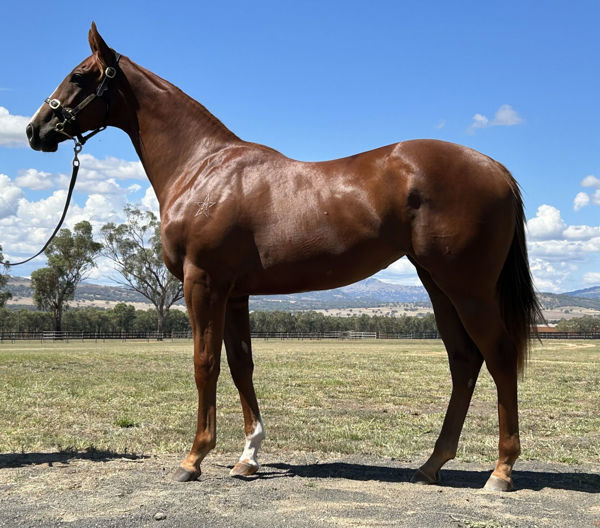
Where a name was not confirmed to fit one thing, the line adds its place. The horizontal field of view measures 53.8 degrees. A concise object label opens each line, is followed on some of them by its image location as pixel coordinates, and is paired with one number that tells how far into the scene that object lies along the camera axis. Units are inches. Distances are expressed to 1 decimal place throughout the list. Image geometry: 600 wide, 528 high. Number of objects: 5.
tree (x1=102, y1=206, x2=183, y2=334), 2568.9
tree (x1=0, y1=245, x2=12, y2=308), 2470.4
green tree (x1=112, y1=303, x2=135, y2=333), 3070.6
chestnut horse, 181.3
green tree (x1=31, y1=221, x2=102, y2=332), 2440.9
